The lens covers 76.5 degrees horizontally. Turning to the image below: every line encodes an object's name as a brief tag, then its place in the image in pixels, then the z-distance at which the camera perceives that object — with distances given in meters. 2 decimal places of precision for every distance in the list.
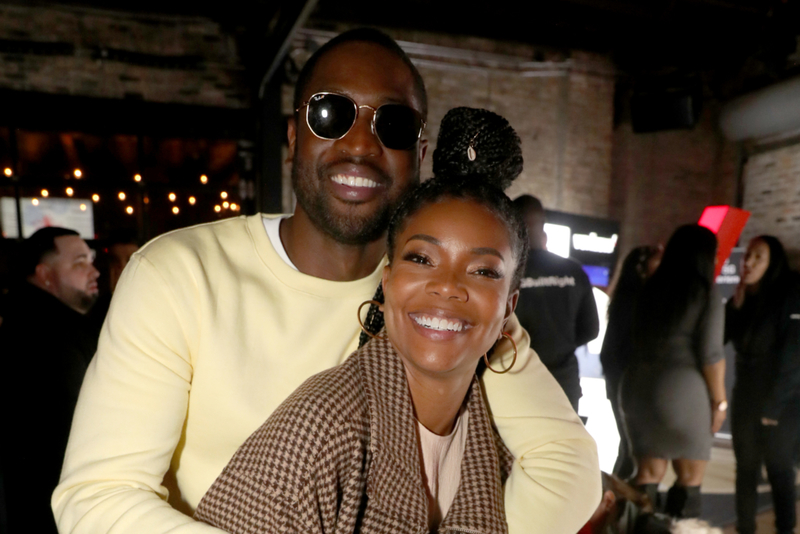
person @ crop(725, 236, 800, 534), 3.73
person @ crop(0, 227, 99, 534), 2.47
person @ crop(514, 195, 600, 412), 3.07
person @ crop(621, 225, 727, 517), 3.60
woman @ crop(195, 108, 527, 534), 0.96
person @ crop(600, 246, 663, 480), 4.15
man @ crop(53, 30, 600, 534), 1.04
